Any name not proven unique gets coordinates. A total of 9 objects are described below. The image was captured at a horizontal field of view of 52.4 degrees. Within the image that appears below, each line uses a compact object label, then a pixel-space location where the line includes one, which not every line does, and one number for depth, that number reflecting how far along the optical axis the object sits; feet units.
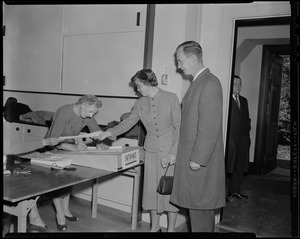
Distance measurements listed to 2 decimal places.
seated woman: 8.84
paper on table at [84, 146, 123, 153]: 8.57
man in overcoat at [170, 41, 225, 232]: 6.84
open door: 15.96
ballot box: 7.91
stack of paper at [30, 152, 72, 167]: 7.75
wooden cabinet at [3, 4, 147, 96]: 11.00
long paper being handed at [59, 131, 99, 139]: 8.00
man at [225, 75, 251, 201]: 12.84
